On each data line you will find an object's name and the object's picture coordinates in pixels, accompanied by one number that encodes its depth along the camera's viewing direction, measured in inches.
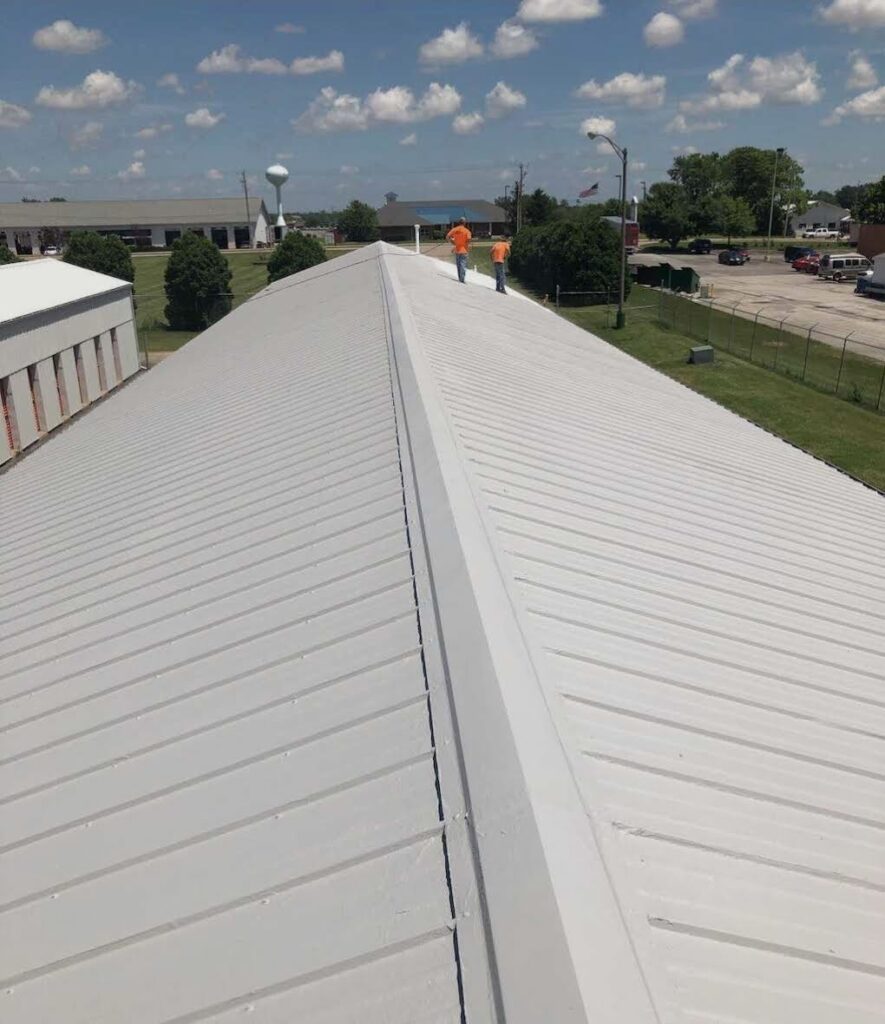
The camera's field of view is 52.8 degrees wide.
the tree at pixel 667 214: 3678.6
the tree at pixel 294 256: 1800.0
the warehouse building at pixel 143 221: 4340.6
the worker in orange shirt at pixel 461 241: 772.0
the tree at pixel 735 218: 3799.2
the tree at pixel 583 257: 2003.0
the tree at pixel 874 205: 3243.1
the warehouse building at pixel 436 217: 4431.6
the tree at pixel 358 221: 4173.2
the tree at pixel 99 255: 2001.7
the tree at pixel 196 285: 1765.5
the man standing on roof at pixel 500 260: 798.2
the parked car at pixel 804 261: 2723.9
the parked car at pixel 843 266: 2490.2
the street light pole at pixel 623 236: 1342.0
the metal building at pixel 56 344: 940.6
